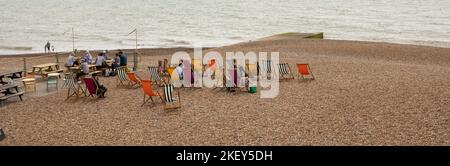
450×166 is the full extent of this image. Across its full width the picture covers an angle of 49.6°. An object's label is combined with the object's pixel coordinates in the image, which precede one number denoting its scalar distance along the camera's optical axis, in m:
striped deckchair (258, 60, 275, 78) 14.14
